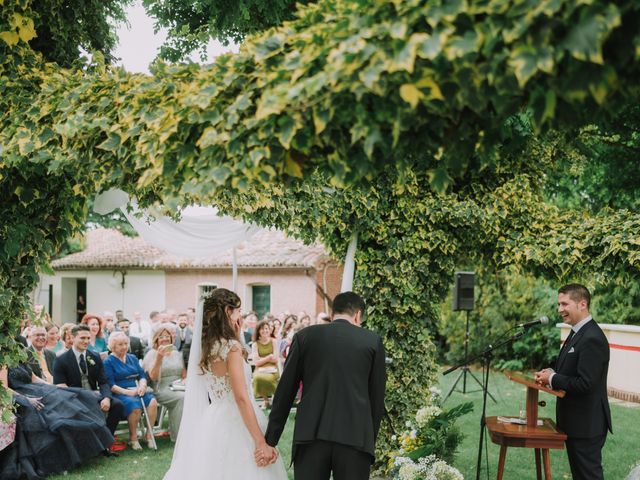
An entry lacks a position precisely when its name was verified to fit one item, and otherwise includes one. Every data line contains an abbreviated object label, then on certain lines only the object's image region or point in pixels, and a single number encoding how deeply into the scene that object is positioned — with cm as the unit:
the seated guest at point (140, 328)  1385
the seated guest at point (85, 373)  772
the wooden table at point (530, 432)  492
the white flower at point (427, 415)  596
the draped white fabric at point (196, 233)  827
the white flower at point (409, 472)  514
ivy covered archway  193
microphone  508
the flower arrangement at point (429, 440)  546
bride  464
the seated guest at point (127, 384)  815
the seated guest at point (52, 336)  886
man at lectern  483
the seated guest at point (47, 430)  649
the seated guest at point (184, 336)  1076
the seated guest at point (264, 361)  1055
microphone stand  530
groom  392
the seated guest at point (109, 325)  1169
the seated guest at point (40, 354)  764
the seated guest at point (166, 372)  842
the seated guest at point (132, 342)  1056
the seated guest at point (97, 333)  925
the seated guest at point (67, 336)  802
